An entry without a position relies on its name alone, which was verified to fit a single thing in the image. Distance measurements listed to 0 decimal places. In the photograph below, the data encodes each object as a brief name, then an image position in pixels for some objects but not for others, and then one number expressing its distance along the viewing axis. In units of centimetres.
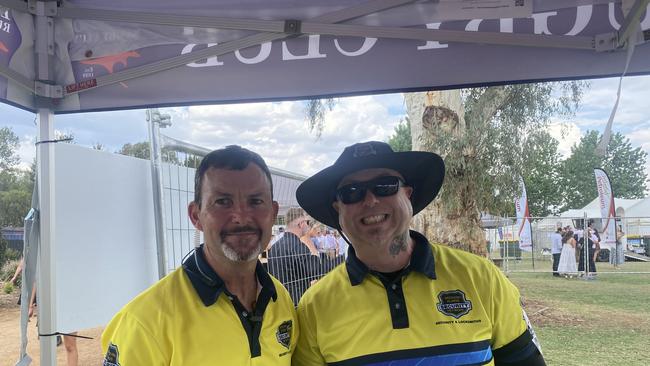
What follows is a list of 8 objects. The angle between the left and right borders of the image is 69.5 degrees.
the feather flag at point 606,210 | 1252
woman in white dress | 1301
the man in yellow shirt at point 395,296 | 180
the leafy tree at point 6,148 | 954
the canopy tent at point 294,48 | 210
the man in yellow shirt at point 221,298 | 156
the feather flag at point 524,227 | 1159
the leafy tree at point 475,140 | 749
